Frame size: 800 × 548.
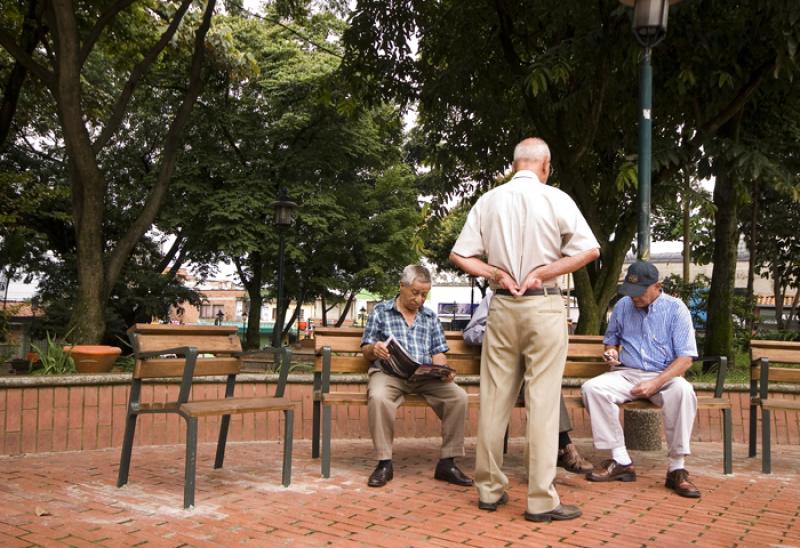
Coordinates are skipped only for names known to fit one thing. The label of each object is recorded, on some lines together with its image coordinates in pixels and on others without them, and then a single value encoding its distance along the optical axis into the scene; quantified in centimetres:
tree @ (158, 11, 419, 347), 2205
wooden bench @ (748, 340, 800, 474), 535
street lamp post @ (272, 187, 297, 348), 1512
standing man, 389
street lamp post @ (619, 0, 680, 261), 568
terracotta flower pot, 644
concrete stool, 627
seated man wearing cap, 478
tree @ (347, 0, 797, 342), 762
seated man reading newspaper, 478
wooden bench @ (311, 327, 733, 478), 498
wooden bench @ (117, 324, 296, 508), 425
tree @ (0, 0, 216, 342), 810
